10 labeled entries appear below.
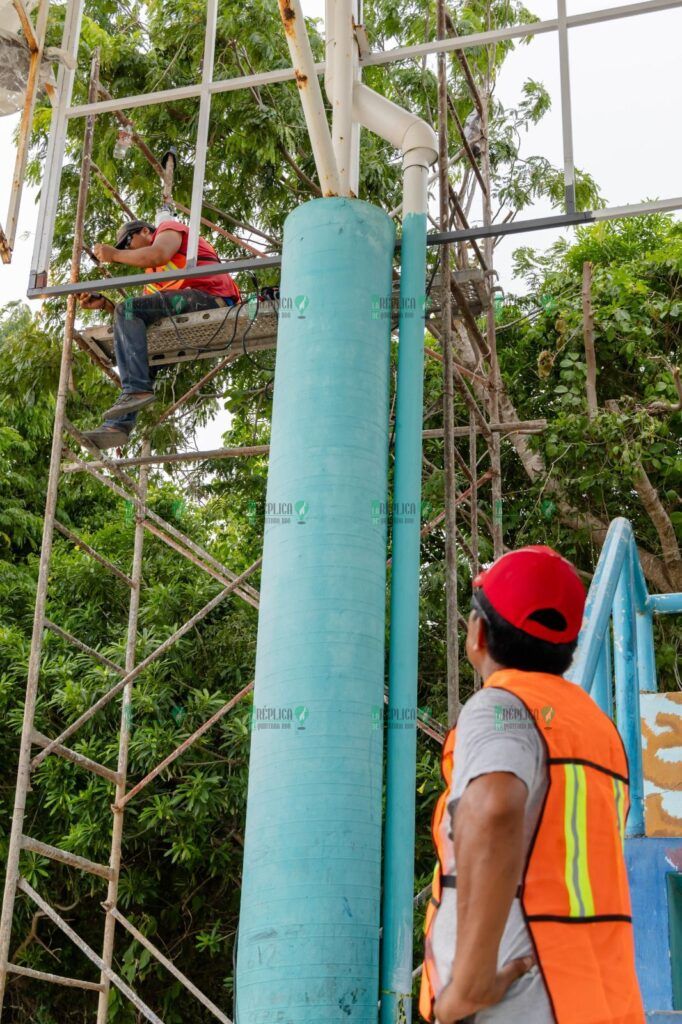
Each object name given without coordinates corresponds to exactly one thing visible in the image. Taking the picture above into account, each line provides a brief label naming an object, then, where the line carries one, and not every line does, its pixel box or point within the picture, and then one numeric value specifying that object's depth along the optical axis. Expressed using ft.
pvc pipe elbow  17.11
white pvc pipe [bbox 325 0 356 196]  17.21
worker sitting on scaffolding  23.04
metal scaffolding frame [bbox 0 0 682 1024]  18.65
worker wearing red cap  6.46
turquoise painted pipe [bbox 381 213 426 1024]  13.01
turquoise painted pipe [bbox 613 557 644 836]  12.62
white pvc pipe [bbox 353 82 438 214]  16.89
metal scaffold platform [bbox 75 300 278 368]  22.57
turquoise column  12.37
